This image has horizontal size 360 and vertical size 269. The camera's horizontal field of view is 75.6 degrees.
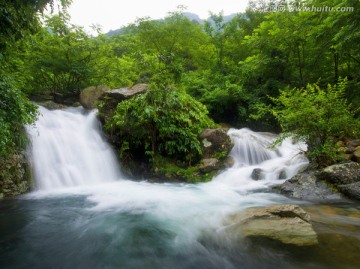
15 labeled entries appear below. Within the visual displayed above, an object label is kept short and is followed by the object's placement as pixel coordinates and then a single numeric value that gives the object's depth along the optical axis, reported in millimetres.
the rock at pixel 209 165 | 8676
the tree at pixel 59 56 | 11078
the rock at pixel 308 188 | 5780
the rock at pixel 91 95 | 12016
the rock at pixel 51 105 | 11582
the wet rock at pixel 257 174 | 8125
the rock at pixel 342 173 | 5832
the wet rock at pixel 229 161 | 9312
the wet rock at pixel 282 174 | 7912
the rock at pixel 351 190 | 5426
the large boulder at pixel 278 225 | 3279
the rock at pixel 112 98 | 9820
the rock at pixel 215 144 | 9211
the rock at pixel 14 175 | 6438
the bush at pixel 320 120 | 6391
